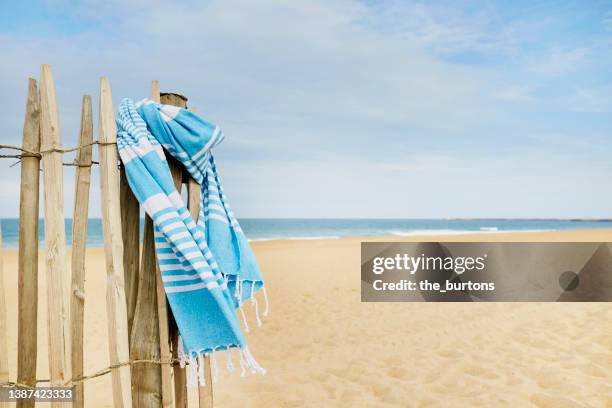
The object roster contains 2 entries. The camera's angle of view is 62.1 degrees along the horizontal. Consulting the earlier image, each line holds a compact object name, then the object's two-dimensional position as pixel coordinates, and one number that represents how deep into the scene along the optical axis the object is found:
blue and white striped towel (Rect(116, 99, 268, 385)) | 2.43
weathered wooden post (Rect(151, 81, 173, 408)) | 2.55
